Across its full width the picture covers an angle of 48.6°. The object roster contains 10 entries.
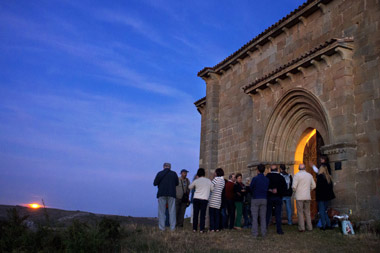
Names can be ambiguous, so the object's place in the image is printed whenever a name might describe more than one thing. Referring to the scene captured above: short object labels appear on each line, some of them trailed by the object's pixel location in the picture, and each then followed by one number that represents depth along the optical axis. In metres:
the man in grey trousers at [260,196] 9.45
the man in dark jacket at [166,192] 10.38
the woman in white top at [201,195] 10.18
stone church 10.16
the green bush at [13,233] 8.18
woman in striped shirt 10.24
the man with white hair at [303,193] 9.82
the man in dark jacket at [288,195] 10.98
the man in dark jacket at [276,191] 9.99
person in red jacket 10.84
